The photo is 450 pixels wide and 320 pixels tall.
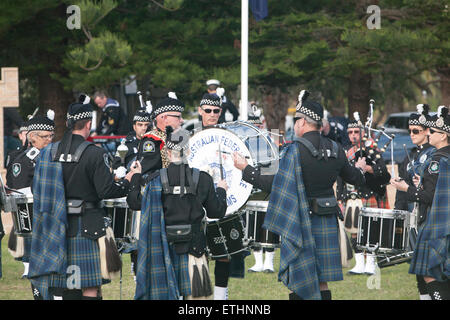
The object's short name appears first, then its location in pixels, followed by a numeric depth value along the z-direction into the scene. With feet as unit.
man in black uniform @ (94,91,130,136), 94.38
